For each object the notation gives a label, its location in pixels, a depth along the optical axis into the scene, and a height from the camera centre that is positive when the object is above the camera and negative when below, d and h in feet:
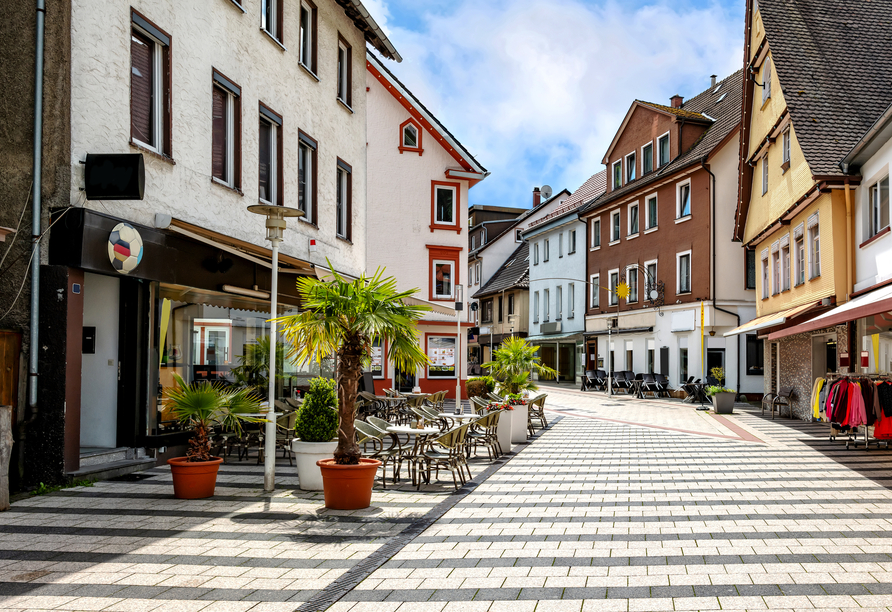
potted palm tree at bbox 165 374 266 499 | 27.27 -2.86
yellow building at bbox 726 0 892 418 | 58.95 +15.77
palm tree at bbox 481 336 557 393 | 56.49 -1.66
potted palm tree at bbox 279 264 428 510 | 26.48 +0.19
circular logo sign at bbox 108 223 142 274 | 30.55 +3.64
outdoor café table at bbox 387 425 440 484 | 32.34 -4.20
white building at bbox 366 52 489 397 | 95.04 +17.21
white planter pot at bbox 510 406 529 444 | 49.75 -5.32
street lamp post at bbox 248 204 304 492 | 29.28 +1.12
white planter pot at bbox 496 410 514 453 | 45.01 -5.06
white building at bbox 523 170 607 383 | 145.48 +11.10
